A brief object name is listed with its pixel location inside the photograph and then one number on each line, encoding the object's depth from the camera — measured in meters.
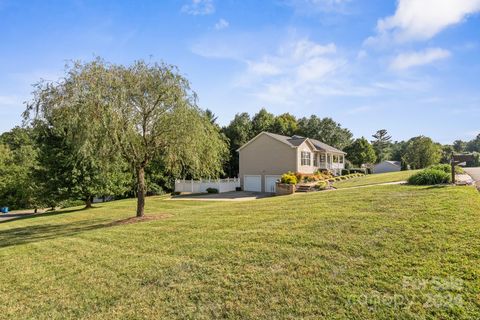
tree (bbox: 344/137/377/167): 53.62
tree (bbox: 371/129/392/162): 81.88
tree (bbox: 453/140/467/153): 103.56
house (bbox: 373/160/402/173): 57.25
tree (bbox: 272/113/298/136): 48.41
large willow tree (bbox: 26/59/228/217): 10.89
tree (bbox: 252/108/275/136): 47.44
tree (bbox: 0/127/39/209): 23.88
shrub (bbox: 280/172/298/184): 21.89
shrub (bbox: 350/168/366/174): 45.28
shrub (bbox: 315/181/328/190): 20.46
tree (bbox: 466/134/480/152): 106.25
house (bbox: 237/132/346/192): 29.33
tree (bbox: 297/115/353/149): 51.19
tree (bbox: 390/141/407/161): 74.25
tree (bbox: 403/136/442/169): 50.44
